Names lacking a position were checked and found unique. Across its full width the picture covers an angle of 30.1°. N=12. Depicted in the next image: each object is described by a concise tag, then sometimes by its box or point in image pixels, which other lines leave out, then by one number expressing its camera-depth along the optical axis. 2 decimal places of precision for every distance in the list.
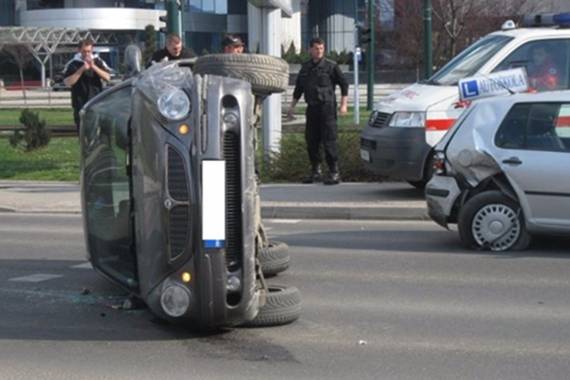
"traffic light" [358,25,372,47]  36.53
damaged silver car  9.99
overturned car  6.38
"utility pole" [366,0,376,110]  38.22
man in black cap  10.51
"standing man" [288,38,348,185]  15.00
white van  13.04
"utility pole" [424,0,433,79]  19.34
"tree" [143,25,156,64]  66.00
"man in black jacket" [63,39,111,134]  15.53
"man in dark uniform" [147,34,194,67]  13.21
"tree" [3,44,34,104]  78.87
